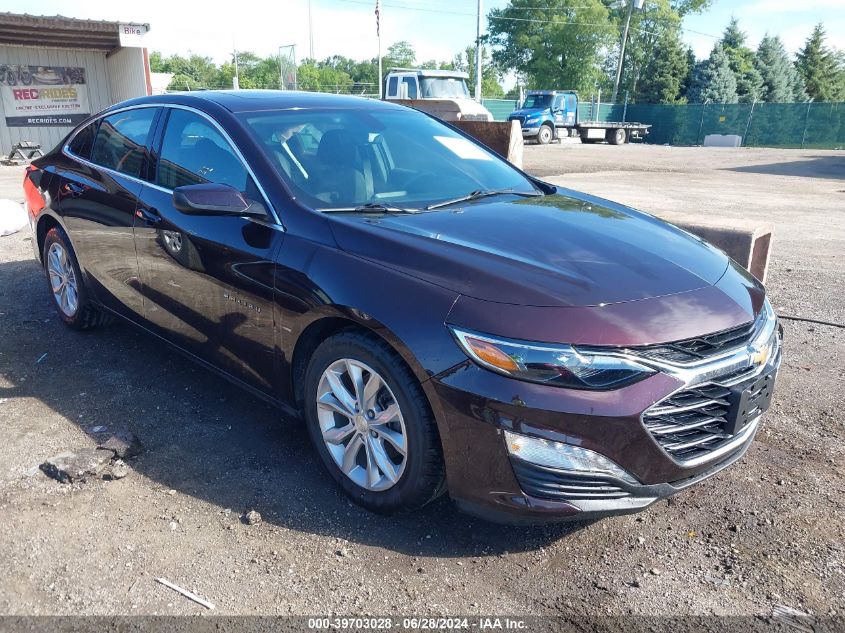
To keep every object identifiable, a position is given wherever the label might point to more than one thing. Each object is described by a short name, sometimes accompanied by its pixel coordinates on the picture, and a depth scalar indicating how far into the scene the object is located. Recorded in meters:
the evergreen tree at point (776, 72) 53.31
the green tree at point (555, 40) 63.28
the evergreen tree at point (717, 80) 51.74
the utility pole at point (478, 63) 41.50
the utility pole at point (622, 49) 52.53
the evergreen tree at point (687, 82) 55.22
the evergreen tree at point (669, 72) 54.53
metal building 18.53
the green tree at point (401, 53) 100.88
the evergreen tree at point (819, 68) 56.72
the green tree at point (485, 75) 83.19
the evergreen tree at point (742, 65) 52.66
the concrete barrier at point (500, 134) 9.55
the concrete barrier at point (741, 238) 5.77
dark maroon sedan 2.39
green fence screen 39.84
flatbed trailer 37.66
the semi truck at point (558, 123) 34.09
